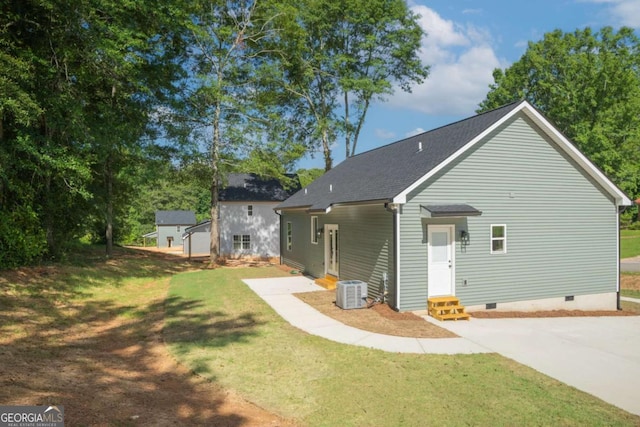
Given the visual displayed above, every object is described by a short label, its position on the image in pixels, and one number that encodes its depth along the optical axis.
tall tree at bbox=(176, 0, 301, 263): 23.14
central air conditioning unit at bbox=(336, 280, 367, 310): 11.80
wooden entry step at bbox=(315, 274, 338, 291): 15.36
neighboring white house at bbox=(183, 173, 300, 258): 29.89
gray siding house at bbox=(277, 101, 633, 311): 11.49
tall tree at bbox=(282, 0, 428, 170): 29.50
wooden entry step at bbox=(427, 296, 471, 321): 11.05
